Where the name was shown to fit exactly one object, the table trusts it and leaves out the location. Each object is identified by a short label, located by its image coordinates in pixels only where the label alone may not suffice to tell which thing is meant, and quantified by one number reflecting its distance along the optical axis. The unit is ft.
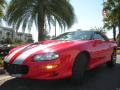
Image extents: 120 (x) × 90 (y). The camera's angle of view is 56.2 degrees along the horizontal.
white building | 176.85
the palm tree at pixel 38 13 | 22.55
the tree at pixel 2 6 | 14.96
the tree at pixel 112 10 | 49.33
